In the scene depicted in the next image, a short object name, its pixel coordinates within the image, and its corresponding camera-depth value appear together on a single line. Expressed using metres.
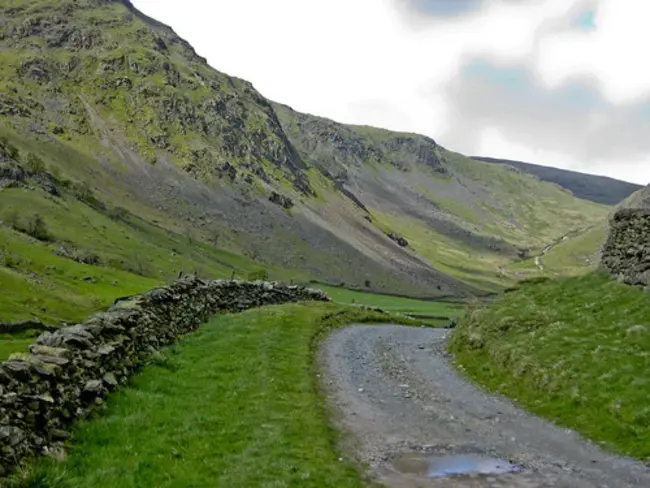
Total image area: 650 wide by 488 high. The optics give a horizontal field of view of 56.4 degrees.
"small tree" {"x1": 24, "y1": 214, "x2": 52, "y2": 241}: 149.48
